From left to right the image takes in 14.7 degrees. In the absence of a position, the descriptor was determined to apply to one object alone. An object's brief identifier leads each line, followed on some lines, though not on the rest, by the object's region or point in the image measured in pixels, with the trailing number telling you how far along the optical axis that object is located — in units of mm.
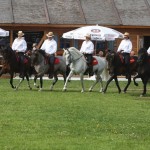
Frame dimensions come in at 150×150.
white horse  24719
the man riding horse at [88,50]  25297
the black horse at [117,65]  24094
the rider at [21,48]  24859
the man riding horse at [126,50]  25078
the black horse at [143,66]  23016
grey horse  24297
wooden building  38562
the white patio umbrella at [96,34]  32594
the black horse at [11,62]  24023
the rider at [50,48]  25180
